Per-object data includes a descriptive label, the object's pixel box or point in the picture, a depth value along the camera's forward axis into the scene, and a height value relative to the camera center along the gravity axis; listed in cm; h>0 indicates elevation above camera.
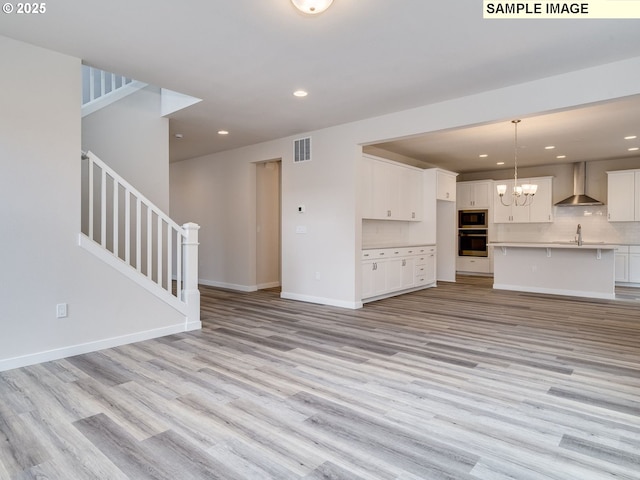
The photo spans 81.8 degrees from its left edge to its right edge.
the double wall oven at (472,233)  951 +6
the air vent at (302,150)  598 +143
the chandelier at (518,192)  653 +85
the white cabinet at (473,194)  945 +107
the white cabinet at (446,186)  789 +110
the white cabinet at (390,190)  605 +83
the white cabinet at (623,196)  780 +83
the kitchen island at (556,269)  642 -63
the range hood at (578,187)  845 +111
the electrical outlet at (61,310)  334 -65
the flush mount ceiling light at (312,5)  241 +153
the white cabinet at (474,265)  944 -77
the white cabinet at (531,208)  885 +67
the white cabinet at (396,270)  585 -61
